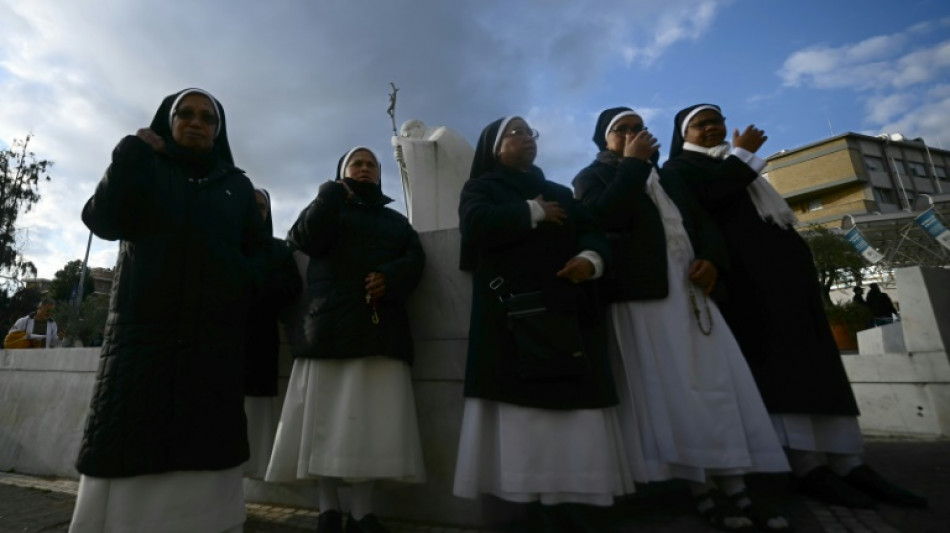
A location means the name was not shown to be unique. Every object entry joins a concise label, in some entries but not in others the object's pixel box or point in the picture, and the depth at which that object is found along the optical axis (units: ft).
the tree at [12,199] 78.95
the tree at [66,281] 100.82
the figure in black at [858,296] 44.31
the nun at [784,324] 8.43
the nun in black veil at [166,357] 5.58
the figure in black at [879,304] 41.16
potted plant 35.45
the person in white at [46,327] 27.84
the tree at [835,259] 85.30
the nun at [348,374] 7.89
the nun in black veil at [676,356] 7.41
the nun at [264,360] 9.68
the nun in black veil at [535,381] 6.89
